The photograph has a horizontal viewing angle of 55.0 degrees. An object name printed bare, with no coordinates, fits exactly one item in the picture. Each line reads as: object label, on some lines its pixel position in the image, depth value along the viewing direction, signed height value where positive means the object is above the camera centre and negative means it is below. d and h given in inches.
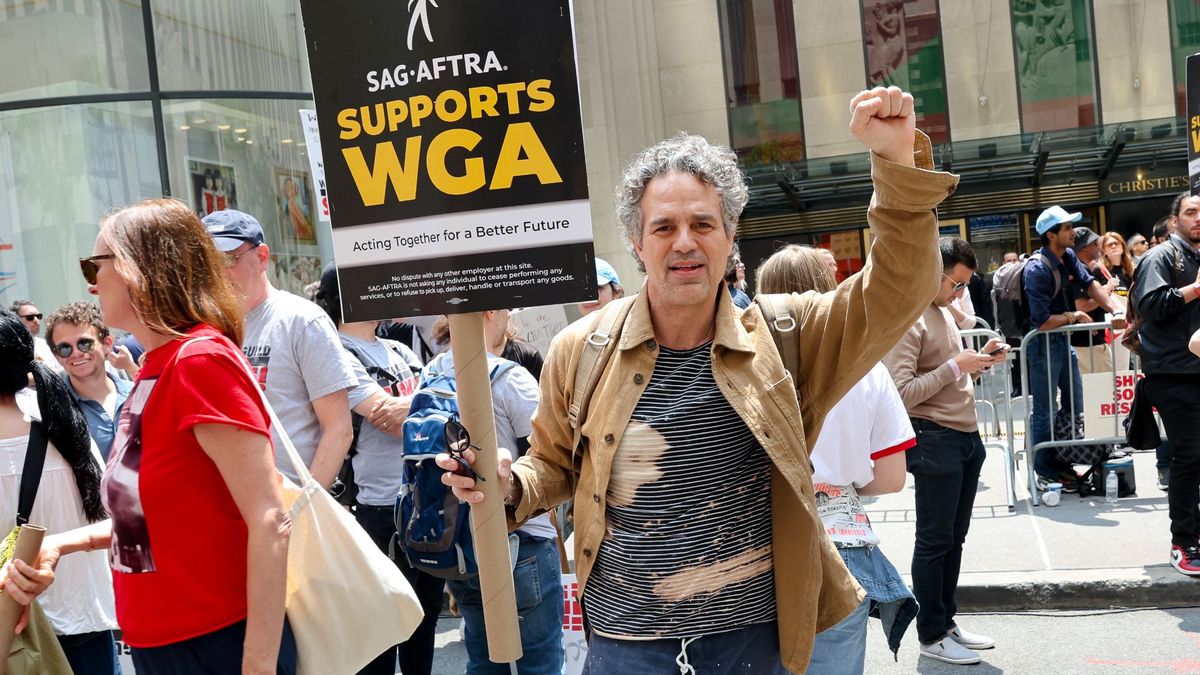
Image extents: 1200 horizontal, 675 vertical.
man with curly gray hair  107.2 -17.7
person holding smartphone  225.9 -42.5
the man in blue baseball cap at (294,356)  168.6 -7.8
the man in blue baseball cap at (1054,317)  368.2 -30.2
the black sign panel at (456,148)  108.0 +13.3
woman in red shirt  104.2 -18.5
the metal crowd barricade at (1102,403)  350.0 -55.7
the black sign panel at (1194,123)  283.3 +21.7
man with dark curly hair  219.1 -5.6
